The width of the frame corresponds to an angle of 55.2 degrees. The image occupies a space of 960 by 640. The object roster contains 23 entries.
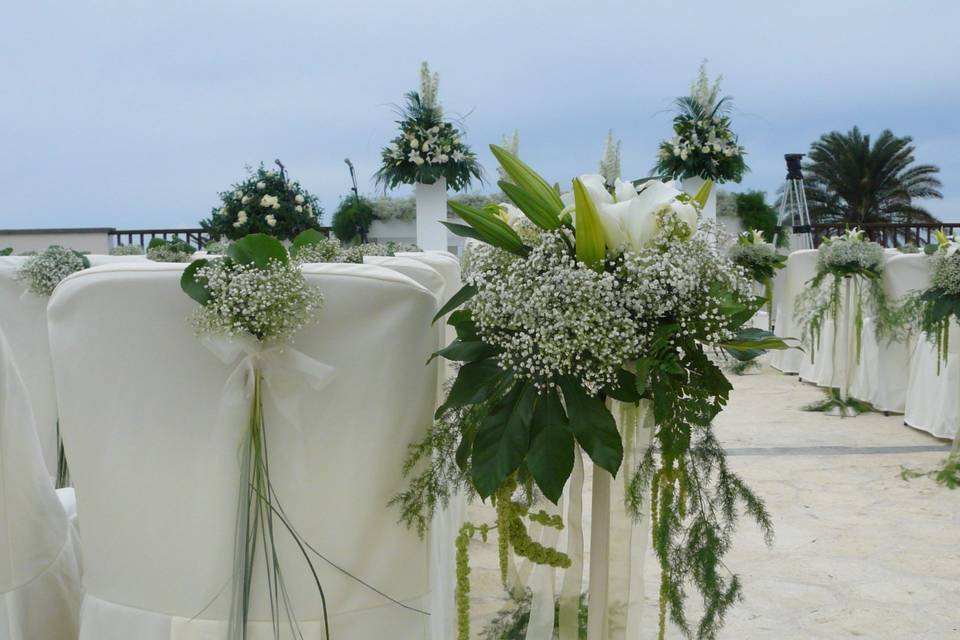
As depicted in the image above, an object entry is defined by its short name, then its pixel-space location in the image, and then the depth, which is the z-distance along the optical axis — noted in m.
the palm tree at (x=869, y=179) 19.38
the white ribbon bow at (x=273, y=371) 1.23
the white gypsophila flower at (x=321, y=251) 1.63
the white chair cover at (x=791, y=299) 6.80
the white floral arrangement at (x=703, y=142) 7.55
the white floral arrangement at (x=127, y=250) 6.33
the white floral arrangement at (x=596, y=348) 1.15
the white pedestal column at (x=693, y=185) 7.78
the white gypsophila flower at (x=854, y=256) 5.07
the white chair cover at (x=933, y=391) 4.48
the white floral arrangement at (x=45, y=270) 2.64
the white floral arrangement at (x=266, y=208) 4.87
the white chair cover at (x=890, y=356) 5.02
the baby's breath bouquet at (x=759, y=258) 6.27
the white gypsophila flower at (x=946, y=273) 3.65
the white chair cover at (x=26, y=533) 1.44
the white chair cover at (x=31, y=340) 2.70
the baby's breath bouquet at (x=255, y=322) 1.19
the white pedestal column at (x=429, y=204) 6.58
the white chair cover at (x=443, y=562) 1.69
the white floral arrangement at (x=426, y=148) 6.40
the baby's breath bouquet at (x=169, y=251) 4.74
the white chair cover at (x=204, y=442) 1.27
